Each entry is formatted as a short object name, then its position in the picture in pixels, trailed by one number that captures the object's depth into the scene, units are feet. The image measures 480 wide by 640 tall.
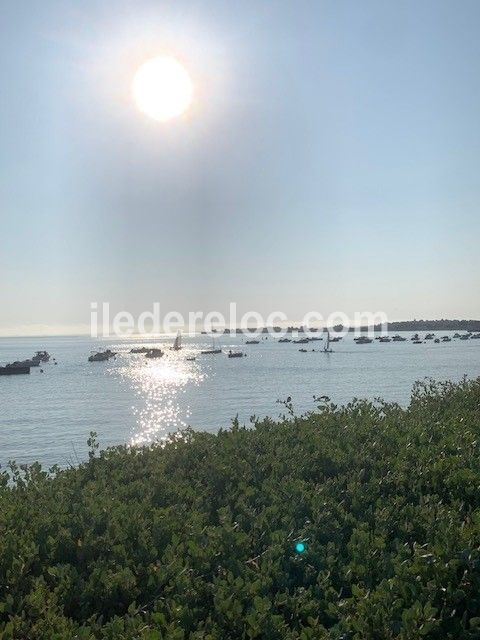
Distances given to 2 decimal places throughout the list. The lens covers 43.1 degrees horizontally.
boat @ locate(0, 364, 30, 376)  289.74
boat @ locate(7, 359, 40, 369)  296.30
